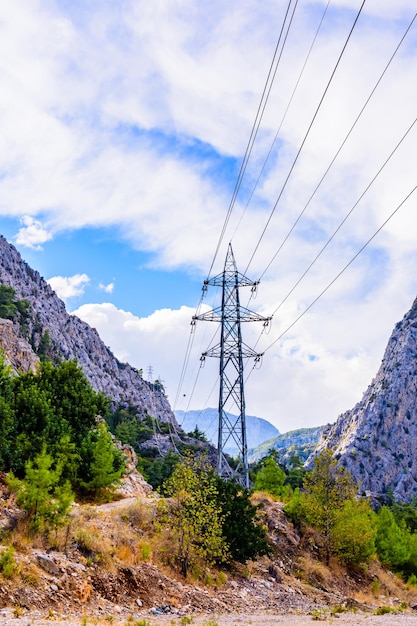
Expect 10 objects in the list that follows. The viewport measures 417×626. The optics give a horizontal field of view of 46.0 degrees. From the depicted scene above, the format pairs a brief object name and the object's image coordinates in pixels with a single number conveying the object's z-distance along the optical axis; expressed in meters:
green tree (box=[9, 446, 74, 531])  20.67
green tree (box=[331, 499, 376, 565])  36.12
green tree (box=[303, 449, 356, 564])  37.16
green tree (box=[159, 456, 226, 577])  24.75
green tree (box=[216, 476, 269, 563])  28.41
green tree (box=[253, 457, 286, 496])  52.78
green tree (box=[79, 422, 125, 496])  31.89
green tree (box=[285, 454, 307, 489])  95.30
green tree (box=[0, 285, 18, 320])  127.14
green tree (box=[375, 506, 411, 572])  42.91
